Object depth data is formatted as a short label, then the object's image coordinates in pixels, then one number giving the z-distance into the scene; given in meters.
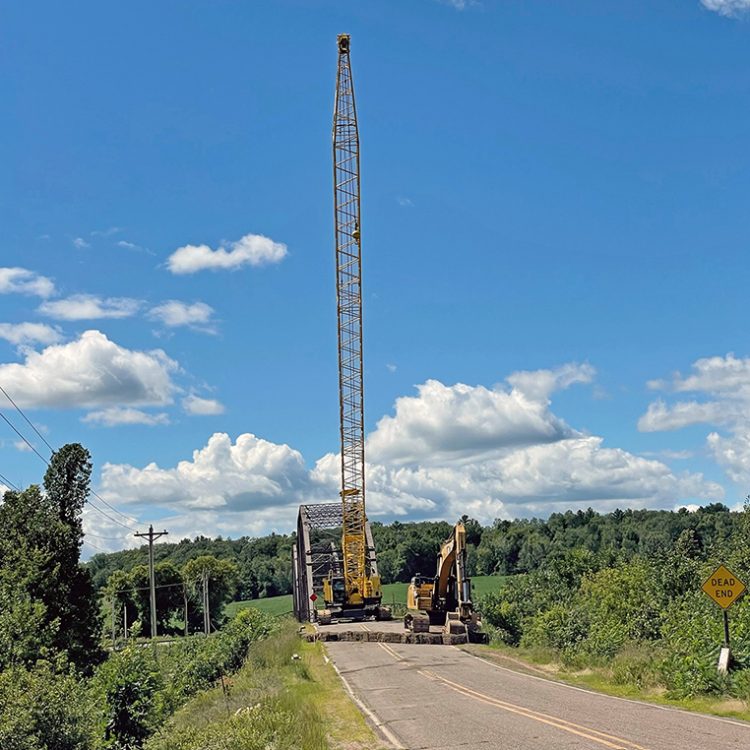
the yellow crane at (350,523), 61.84
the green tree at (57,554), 56.44
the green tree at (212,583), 111.44
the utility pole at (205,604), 80.70
